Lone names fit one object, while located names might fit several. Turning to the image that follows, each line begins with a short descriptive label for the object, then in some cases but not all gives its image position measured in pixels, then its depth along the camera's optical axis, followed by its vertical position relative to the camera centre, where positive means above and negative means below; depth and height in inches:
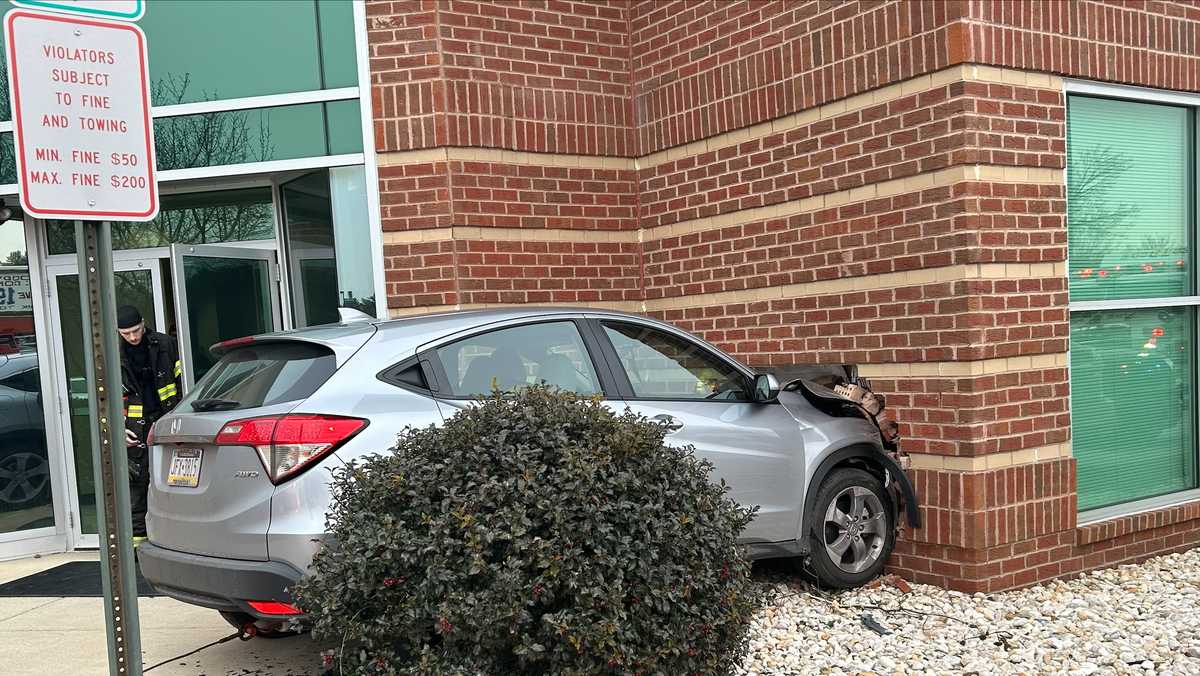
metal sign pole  121.0 -19.3
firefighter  305.6 -22.3
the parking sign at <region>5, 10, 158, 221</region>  116.0 +21.9
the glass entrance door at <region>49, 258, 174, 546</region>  337.7 -10.9
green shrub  138.3 -37.0
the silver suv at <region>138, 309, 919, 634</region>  171.9 -27.1
